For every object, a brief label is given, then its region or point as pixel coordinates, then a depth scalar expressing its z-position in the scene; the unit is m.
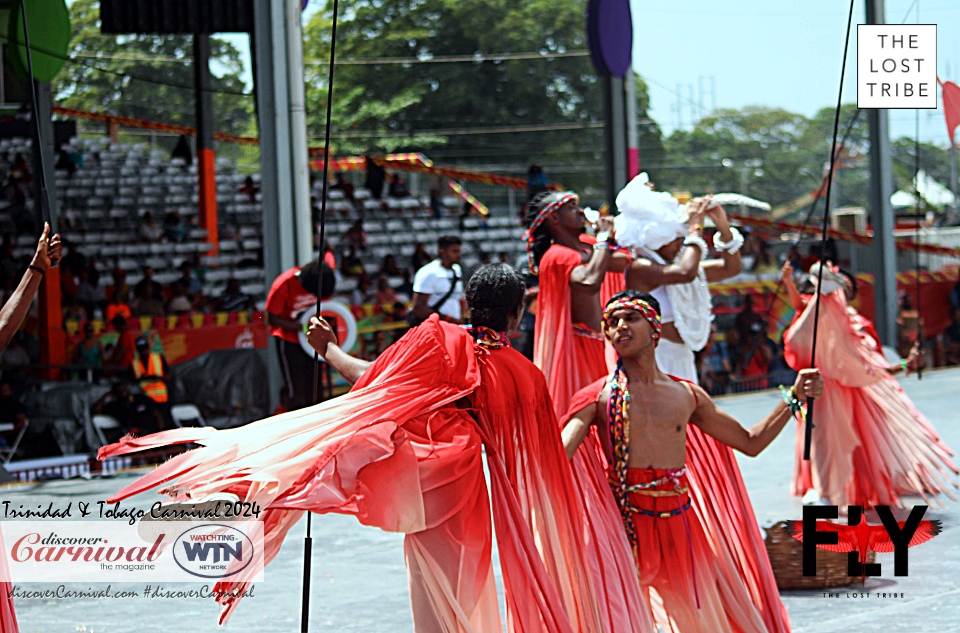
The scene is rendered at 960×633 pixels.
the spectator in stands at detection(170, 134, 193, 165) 28.69
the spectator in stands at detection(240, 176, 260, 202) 25.11
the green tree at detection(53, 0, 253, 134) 50.22
